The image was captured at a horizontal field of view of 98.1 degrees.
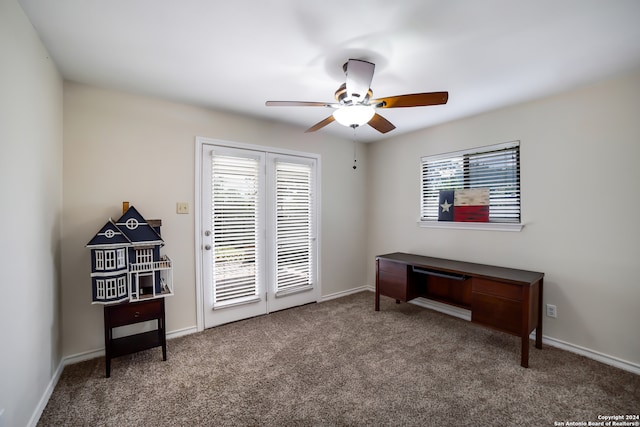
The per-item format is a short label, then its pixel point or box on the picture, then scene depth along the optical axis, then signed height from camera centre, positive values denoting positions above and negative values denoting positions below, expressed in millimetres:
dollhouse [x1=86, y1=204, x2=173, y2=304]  2119 -424
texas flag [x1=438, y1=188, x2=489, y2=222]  3158 +33
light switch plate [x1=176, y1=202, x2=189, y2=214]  2836 +22
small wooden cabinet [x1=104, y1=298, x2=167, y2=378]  2174 -921
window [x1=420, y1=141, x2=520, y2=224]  2938 +364
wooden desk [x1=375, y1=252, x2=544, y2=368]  2367 -850
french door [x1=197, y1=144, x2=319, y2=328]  3021 -277
